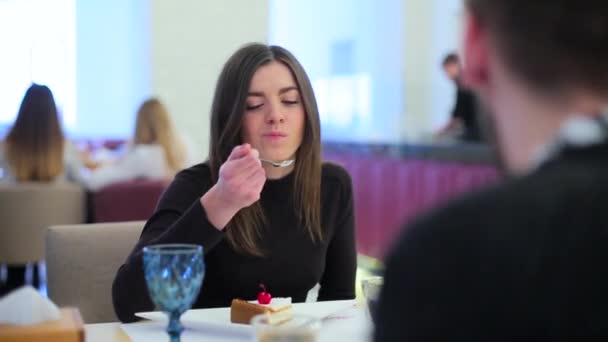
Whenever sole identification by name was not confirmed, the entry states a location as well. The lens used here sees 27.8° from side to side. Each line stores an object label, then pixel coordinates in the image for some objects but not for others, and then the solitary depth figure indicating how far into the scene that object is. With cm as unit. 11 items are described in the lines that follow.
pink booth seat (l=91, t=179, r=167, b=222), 440
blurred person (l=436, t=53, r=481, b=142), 676
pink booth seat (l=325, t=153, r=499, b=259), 568
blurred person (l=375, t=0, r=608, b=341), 91
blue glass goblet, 153
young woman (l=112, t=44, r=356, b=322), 208
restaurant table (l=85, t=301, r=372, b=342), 172
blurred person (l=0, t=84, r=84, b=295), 455
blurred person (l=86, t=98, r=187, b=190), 468
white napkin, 151
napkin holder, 148
